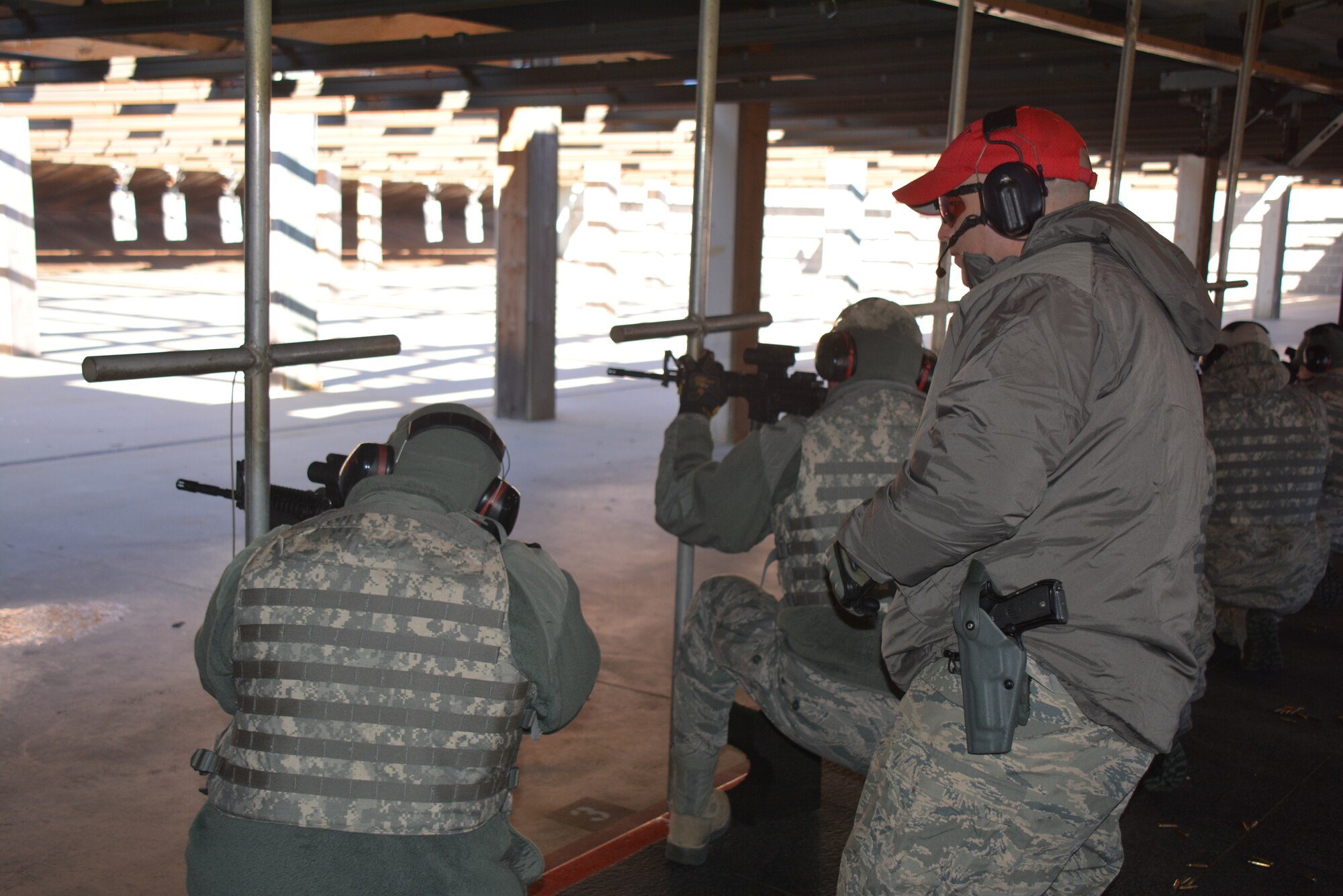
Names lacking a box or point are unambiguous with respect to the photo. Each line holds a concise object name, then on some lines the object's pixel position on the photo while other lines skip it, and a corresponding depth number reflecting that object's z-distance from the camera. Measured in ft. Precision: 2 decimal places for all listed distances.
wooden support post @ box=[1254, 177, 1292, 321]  62.34
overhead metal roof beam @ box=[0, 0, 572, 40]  16.44
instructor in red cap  4.92
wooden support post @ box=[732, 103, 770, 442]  25.70
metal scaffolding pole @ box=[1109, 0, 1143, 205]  12.19
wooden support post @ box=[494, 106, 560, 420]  27.78
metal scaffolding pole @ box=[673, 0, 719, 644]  8.30
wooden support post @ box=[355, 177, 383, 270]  66.08
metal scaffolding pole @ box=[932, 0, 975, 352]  10.07
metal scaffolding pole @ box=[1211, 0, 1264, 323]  14.08
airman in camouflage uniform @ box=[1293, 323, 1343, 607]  15.25
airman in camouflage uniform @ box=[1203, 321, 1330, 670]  12.96
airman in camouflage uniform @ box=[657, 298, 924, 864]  7.89
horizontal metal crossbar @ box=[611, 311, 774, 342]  8.20
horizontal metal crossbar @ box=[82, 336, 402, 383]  5.59
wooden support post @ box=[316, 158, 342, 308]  41.75
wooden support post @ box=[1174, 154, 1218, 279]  19.04
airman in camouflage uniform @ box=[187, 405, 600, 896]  5.16
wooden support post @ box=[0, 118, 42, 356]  34.17
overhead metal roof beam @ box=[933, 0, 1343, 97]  11.03
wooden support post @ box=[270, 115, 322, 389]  30.37
